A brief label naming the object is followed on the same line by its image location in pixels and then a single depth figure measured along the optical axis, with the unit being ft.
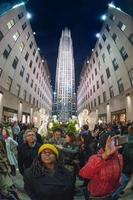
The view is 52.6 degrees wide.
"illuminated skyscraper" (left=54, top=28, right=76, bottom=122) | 281.78
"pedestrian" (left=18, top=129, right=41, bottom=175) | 10.05
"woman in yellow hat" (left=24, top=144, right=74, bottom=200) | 4.60
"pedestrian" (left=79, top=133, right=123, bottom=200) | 5.21
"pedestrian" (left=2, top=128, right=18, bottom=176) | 17.43
